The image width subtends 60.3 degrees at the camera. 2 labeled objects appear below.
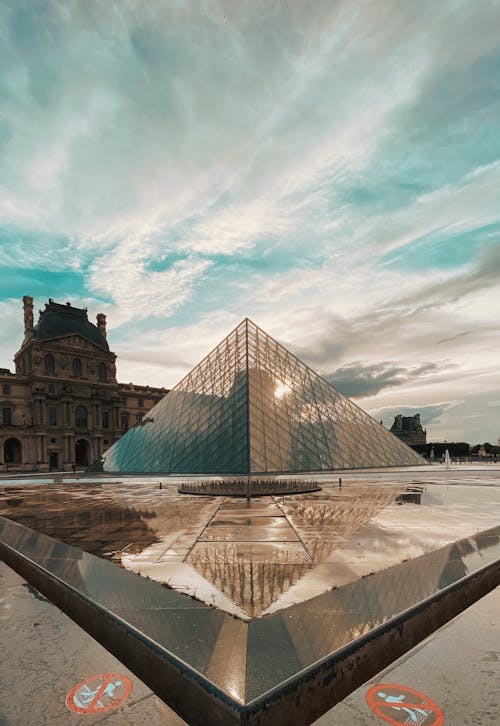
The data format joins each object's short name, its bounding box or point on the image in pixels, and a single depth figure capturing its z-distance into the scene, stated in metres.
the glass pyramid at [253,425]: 26.12
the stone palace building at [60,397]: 59.53
